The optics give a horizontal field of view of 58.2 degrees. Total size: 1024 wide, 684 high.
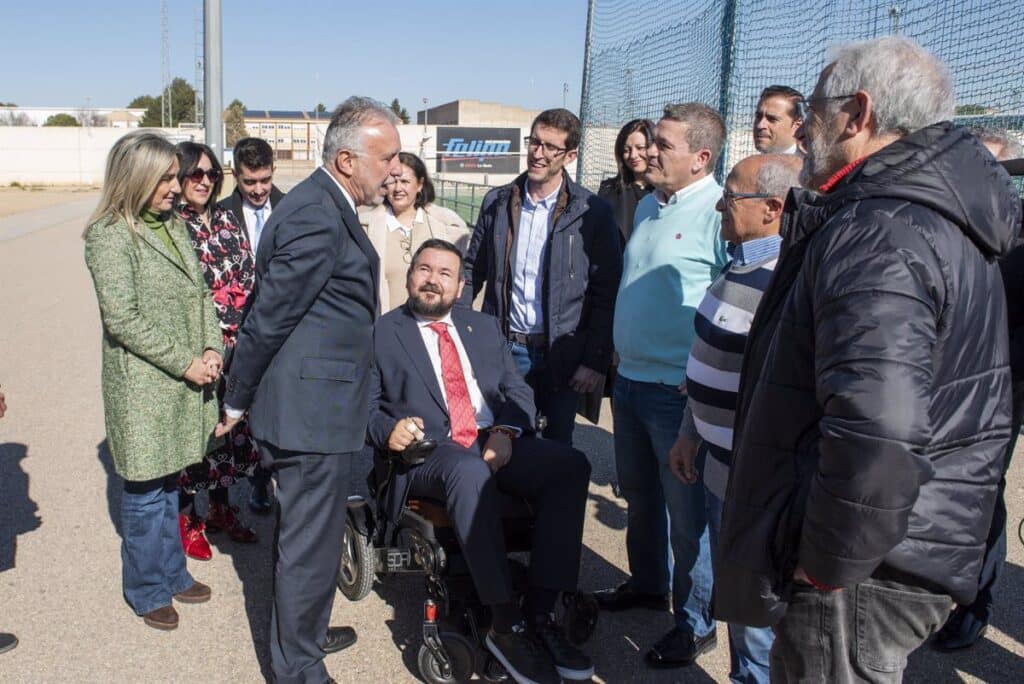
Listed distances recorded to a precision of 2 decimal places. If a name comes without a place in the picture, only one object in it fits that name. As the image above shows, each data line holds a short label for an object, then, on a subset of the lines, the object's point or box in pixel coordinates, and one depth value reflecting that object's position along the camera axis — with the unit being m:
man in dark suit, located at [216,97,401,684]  2.92
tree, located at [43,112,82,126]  84.38
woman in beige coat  4.91
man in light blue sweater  3.54
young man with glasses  4.29
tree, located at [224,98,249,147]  67.62
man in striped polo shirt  2.84
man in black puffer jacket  1.69
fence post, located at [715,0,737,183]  5.53
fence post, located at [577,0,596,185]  8.20
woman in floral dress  4.44
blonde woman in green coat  3.56
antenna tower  78.90
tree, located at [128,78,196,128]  90.11
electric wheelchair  3.34
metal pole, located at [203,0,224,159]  7.78
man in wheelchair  3.34
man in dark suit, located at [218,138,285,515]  5.00
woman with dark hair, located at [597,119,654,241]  5.42
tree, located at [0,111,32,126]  75.50
